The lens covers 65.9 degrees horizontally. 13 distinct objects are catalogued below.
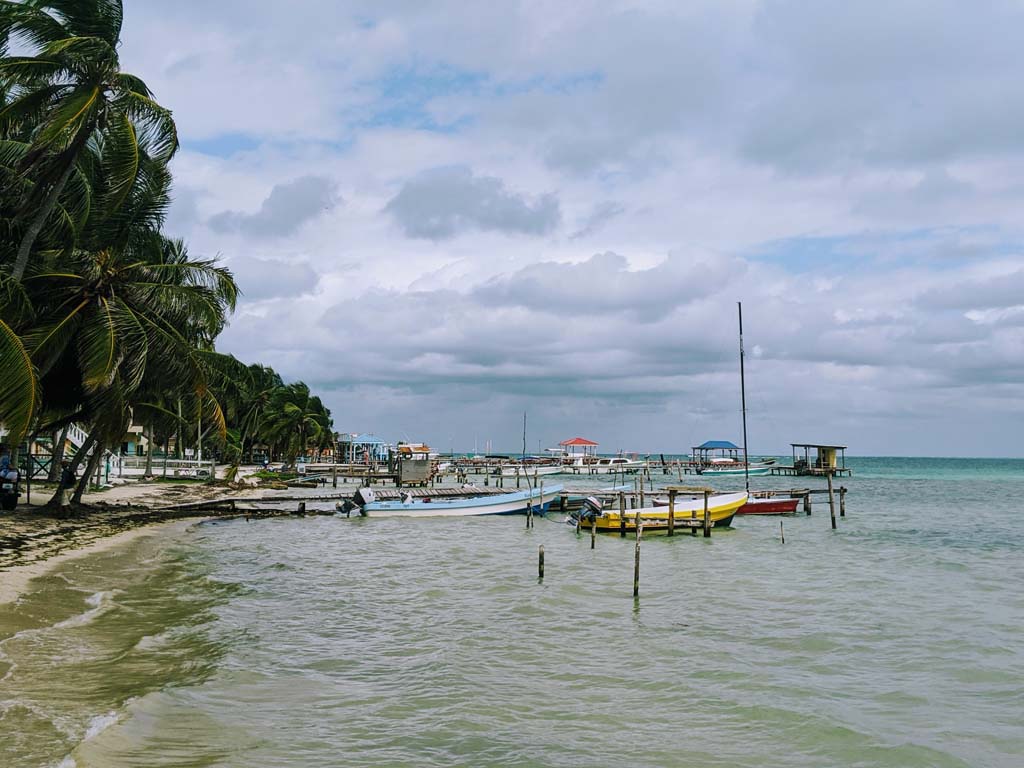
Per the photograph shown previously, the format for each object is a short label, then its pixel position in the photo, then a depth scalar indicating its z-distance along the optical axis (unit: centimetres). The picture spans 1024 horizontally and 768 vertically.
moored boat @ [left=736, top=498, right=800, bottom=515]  4097
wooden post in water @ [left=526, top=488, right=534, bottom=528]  3522
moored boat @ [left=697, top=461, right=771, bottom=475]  8875
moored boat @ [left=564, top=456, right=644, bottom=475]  9725
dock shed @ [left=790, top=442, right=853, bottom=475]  8410
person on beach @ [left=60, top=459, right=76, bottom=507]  2592
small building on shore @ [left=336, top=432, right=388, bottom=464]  8412
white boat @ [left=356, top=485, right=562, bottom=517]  3734
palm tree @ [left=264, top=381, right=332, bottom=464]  6856
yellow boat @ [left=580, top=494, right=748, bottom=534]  3044
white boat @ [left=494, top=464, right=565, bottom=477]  9231
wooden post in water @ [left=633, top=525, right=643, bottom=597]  1761
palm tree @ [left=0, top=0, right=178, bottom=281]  1620
